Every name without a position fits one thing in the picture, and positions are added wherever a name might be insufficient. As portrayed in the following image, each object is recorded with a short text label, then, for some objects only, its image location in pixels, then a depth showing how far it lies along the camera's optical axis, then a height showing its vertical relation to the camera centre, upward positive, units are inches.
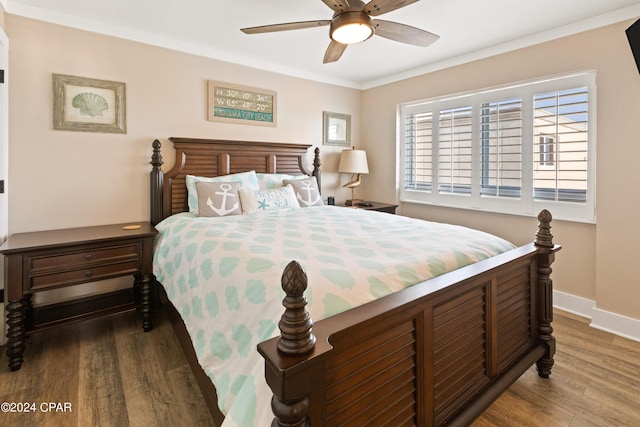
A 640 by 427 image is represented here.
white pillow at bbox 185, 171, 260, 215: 117.4 +7.7
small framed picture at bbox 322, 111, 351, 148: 168.6 +37.9
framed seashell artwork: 102.7 +30.9
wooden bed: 34.4 -21.2
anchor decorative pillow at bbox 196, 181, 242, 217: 110.5 +0.8
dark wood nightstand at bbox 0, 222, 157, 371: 81.3 -18.7
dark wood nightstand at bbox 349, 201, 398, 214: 157.0 -2.2
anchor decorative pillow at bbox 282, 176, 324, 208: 132.3 +4.1
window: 109.8 +21.1
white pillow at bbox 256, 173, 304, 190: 133.8 +8.7
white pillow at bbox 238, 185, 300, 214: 116.6 +0.7
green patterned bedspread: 47.3 -12.1
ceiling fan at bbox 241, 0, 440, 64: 74.5 +43.7
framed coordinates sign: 132.5 +40.7
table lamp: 164.6 +19.2
